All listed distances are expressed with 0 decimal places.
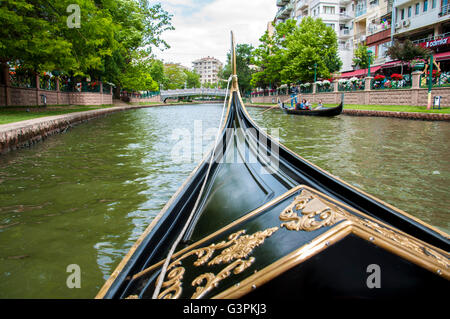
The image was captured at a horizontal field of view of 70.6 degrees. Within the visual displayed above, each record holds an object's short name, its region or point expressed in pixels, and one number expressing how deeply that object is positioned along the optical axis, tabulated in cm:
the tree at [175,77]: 4689
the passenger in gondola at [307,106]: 1189
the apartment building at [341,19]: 2370
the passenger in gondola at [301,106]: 1202
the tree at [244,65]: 3931
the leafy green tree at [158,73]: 3393
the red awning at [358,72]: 1777
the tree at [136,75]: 2018
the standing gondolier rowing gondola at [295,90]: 1906
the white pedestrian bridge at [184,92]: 3481
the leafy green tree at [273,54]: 2378
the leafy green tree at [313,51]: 1904
